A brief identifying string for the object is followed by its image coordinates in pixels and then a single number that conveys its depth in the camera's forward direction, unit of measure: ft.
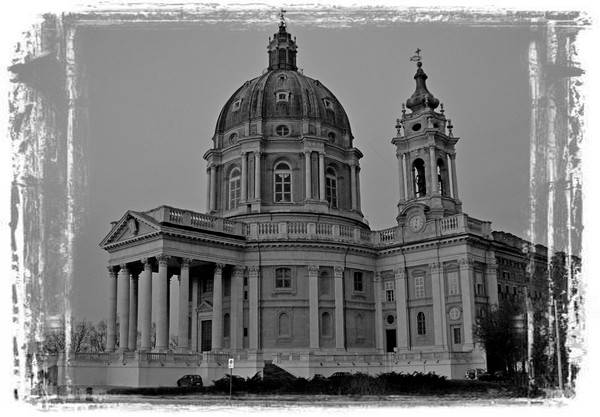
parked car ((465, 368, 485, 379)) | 136.49
